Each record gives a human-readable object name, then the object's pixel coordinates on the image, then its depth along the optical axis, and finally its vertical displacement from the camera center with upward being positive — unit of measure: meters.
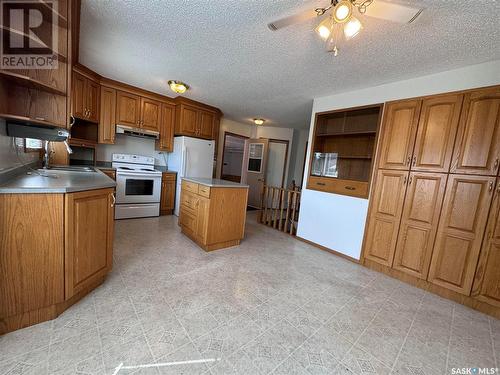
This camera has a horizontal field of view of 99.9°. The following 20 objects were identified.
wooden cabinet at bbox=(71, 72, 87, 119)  2.89 +0.74
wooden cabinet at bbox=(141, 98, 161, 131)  3.74 +0.78
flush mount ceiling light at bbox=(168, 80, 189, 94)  3.08 +1.08
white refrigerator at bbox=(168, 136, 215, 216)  3.99 +0.05
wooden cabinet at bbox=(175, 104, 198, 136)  3.99 +0.76
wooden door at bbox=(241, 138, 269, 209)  5.66 +0.05
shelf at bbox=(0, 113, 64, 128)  1.28 +0.16
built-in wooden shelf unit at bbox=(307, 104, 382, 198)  2.84 +0.42
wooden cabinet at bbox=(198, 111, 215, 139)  4.25 +0.78
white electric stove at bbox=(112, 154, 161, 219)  3.53 -0.53
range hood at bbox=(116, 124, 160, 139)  3.51 +0.41
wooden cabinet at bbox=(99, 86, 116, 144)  3.36 +0.59
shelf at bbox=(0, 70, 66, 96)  1.29 +0.42
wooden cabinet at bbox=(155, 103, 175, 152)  3.99 +0.58
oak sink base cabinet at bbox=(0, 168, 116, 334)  1.20 -0.61
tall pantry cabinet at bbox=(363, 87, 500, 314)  1.91 -0.06
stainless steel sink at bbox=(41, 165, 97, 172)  2.37 -0.24
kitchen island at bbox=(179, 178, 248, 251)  2.60 -0.63
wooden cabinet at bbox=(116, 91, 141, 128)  3.49 +0.77
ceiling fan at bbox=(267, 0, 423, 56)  1.22 +0.99
